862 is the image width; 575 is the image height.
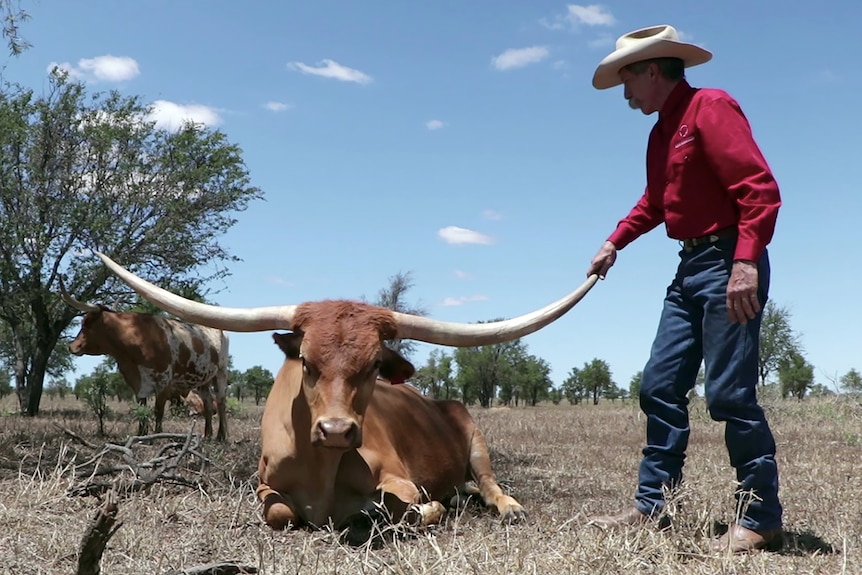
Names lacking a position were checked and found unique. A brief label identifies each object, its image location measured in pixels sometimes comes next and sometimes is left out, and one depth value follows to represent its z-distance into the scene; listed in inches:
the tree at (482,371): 2225.6
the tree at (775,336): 1788.9
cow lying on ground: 158.4
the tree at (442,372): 2107.5
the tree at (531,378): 2401.6
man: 144.4
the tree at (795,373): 1866.4
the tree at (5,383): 2112.5
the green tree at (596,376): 3048.7
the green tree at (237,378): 2553.2
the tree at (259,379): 2524.6
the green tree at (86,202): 727.1
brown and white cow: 465.1
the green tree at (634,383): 2866.6
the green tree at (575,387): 3142.2
